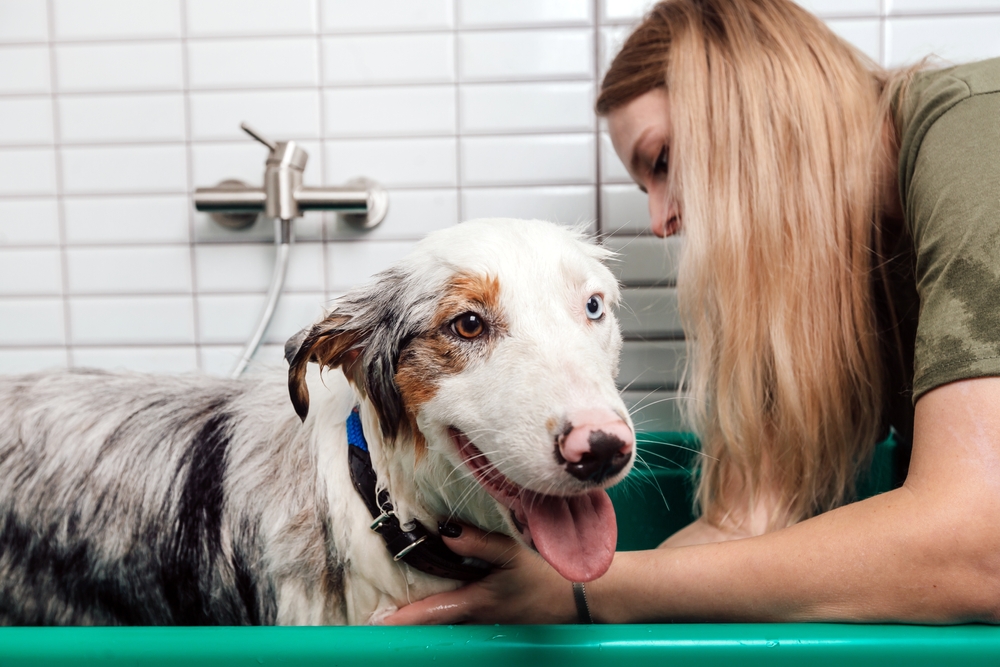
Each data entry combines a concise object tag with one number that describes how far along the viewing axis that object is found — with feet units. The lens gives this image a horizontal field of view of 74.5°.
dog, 2.06
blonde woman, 2.03
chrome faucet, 4.25
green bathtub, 1.86
